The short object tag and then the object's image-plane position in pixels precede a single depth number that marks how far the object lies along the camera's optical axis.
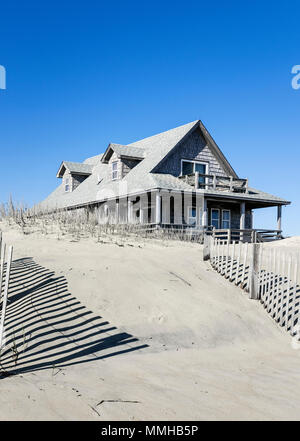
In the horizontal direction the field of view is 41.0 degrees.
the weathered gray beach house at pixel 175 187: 24.64
